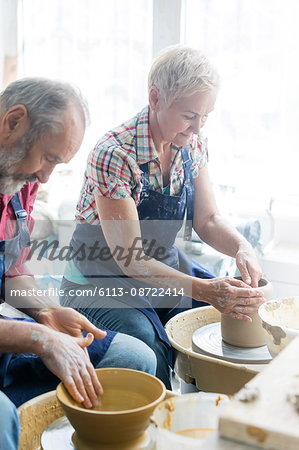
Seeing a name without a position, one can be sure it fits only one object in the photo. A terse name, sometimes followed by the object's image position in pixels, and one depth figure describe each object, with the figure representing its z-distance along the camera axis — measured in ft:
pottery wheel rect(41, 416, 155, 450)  4.00
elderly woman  5.87
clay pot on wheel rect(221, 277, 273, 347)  5.71
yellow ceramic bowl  3.76
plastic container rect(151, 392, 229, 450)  3.52
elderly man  4.22
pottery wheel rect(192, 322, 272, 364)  5.58
